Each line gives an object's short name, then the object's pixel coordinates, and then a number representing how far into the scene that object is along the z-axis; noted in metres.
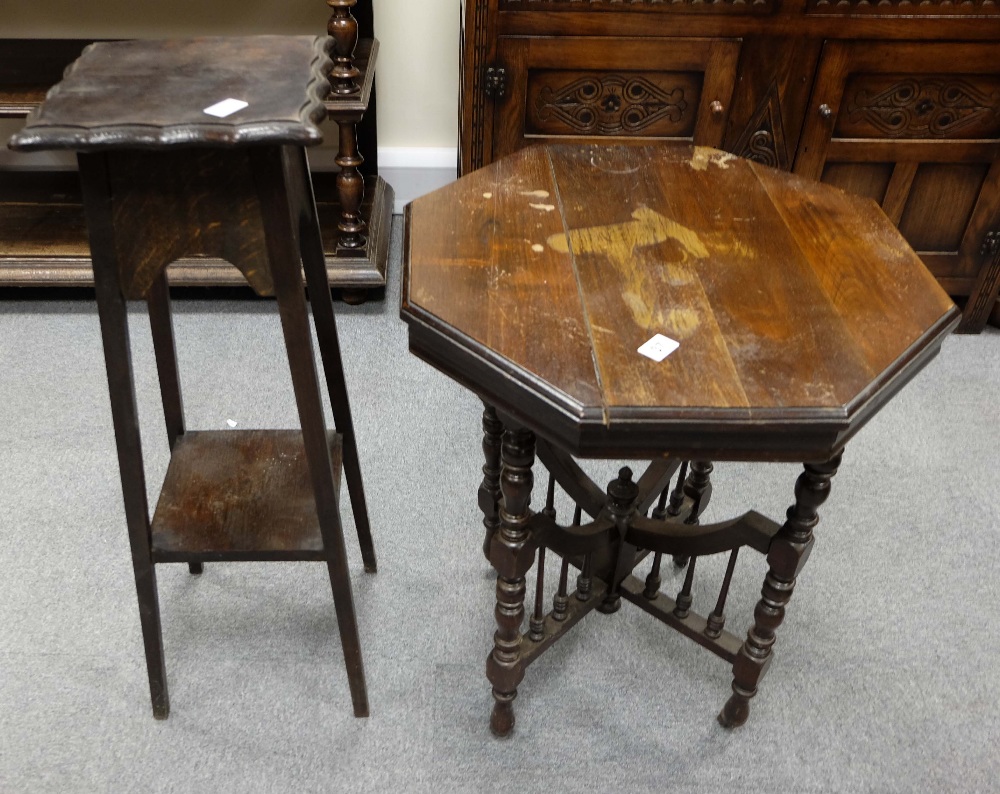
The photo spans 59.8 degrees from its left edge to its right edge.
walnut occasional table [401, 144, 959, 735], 1.10
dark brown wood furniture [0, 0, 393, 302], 2.33
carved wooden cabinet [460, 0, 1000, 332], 2.17
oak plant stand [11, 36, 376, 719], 1.03
